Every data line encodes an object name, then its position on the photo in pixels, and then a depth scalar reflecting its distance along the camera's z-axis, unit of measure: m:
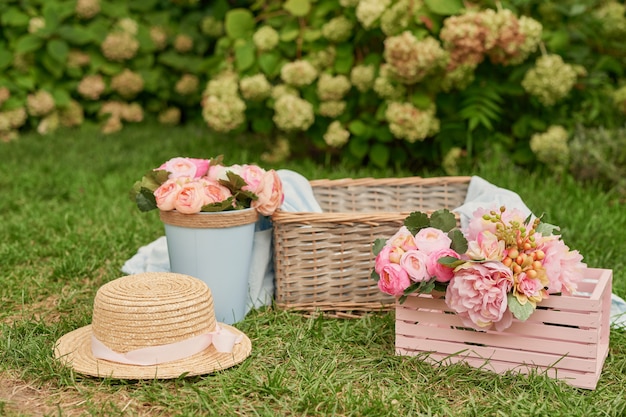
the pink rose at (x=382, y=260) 2.22
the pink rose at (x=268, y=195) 2.56
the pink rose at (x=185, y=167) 2.57
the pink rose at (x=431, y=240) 2.20
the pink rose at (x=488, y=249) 2.13
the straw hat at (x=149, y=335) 2.10
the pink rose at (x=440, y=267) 2.16
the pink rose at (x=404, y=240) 2.23
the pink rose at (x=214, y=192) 2.48
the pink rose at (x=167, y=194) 2.45
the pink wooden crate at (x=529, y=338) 2.13
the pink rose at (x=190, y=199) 2.43
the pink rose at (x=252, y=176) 2.55
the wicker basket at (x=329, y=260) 2.57
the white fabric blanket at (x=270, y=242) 2.67
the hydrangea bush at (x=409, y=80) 3.97
